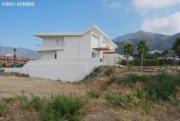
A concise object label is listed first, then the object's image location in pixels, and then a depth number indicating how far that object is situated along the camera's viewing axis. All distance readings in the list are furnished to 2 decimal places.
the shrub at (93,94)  5.09
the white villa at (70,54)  17.88
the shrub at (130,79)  11.98
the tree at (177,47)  25.92
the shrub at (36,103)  3.73
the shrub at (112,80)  12.68
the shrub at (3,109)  3.57
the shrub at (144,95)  4.15
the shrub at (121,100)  3.88
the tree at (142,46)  26.64
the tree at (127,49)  26.19
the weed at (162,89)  4.42
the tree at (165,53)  29.43
